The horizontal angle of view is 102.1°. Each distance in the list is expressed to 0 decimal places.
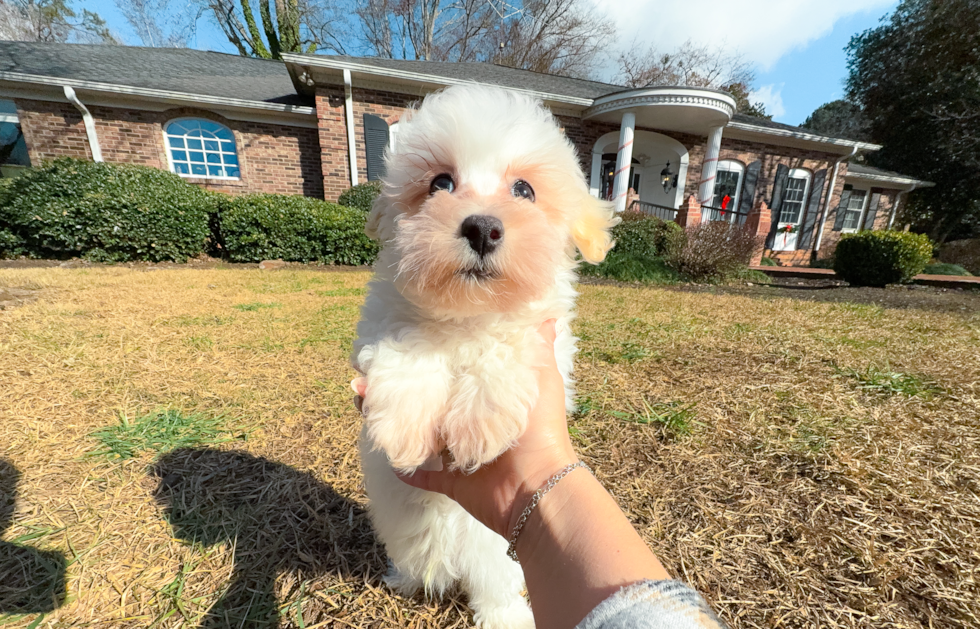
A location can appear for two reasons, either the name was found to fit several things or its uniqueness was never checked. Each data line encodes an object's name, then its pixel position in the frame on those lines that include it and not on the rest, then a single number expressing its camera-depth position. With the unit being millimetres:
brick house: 11391
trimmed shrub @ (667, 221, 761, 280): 9531
